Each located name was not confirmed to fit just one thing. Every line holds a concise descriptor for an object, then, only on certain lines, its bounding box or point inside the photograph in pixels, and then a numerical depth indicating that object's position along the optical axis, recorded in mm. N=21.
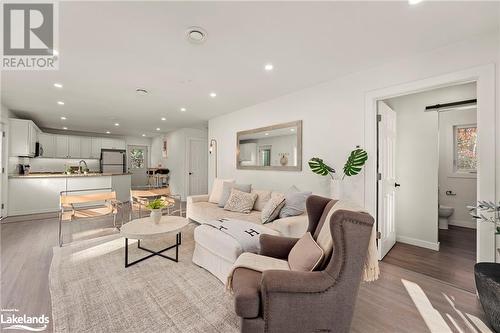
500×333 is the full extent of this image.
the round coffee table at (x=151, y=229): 2322
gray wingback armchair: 1218
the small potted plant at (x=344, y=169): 2592
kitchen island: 4734
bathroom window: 4129
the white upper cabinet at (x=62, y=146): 7227
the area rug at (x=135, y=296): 1581
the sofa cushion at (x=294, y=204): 2857
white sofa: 2102
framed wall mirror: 3629
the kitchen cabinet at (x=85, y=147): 7715
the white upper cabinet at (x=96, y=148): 7917
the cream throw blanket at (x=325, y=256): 1363
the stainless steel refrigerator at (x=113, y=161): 8117
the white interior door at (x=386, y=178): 2758
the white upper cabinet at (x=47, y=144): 6891
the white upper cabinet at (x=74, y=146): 7473
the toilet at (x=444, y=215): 4008
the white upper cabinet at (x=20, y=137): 4836
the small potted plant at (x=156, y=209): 2732
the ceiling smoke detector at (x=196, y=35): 1927
